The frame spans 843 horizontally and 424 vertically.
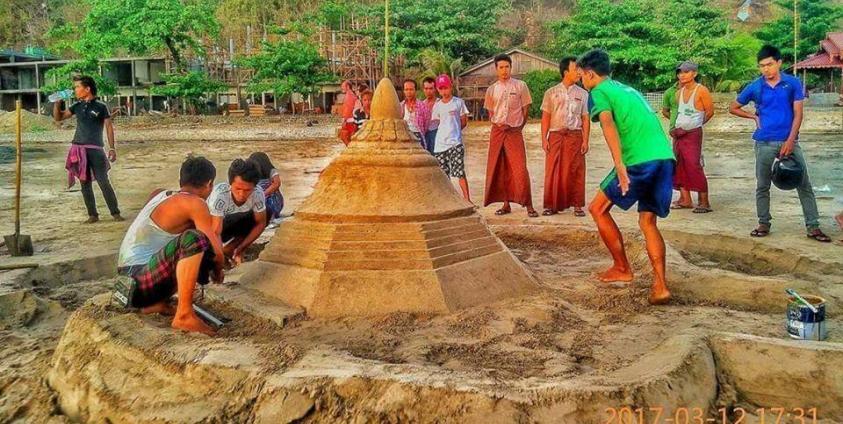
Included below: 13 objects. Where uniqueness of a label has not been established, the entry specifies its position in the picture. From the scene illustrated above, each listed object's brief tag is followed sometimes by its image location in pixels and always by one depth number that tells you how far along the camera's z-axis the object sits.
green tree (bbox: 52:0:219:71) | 24.91
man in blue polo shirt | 5.58
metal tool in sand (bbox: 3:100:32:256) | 5.40
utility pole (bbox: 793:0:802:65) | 25.96
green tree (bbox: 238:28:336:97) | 24.78
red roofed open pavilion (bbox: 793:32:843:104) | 27.41
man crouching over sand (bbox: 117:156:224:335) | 3.23
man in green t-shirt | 3.94
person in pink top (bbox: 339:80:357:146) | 8.09
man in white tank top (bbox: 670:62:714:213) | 7.02
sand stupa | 3.62
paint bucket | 3.18
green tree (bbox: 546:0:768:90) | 24.56
